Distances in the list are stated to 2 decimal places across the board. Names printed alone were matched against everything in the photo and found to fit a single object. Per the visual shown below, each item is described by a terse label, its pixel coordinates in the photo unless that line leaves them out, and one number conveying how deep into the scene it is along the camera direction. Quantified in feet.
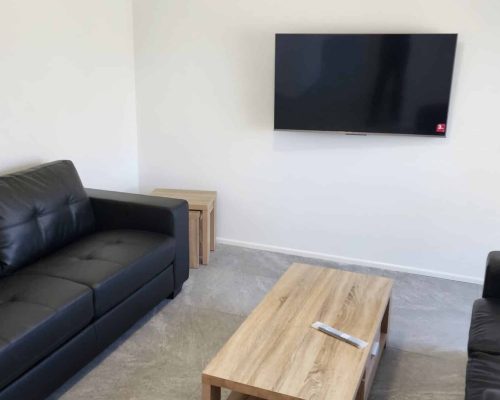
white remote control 6.56
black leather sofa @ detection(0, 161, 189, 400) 6.58
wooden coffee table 5.75
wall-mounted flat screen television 10.37
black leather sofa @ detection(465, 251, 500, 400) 5.74
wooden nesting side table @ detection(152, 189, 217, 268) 11.76
